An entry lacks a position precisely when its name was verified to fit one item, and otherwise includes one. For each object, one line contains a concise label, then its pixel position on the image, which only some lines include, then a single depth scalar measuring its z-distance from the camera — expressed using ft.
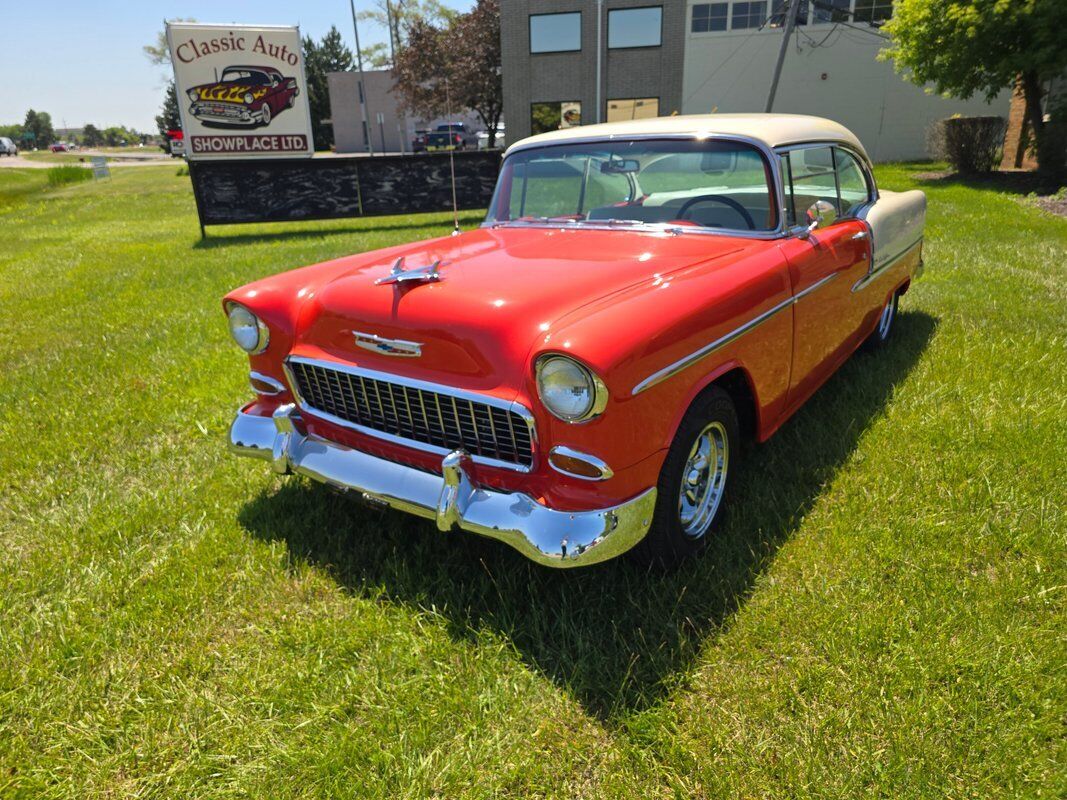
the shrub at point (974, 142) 49.55
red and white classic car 7.25
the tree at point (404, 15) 122.93
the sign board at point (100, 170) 101.91
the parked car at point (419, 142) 134.41
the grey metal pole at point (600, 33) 77.61
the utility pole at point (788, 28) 56.85
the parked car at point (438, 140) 127.54
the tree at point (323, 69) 179.73
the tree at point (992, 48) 39.29
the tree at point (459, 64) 101.30
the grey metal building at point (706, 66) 72.18
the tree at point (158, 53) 159.84
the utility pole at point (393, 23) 129.47
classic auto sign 42.37
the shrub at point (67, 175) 92.58
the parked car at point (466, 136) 125.50
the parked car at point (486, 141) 110.22
